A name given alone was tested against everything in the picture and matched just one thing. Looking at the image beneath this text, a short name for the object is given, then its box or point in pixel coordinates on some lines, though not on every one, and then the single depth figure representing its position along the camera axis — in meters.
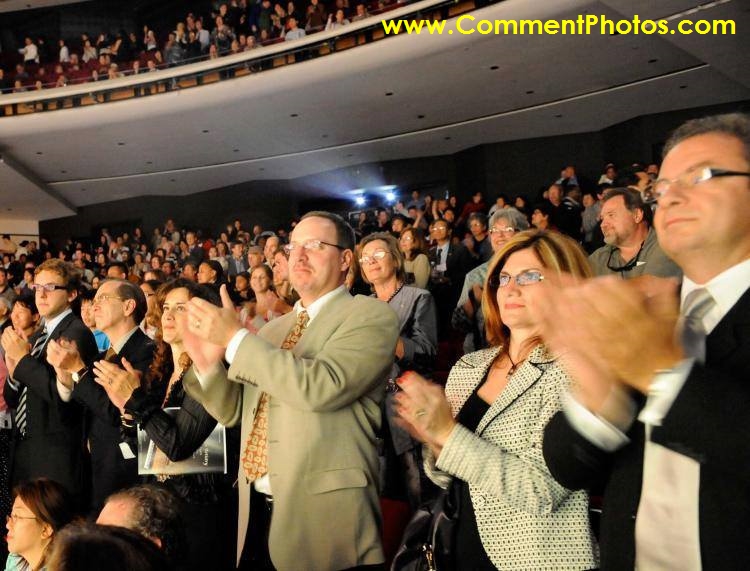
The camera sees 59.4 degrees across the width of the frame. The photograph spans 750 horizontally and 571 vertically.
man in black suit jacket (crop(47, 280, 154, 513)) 2.18
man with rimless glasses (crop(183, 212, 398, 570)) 1.44
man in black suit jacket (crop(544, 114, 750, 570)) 0.76
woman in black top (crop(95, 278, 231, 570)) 1.84
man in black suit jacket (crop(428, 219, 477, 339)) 4.58
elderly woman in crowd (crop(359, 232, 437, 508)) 2.48
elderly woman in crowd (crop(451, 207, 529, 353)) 3.24
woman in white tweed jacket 1.19
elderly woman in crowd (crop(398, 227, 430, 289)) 4.04
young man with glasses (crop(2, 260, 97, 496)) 2.44
